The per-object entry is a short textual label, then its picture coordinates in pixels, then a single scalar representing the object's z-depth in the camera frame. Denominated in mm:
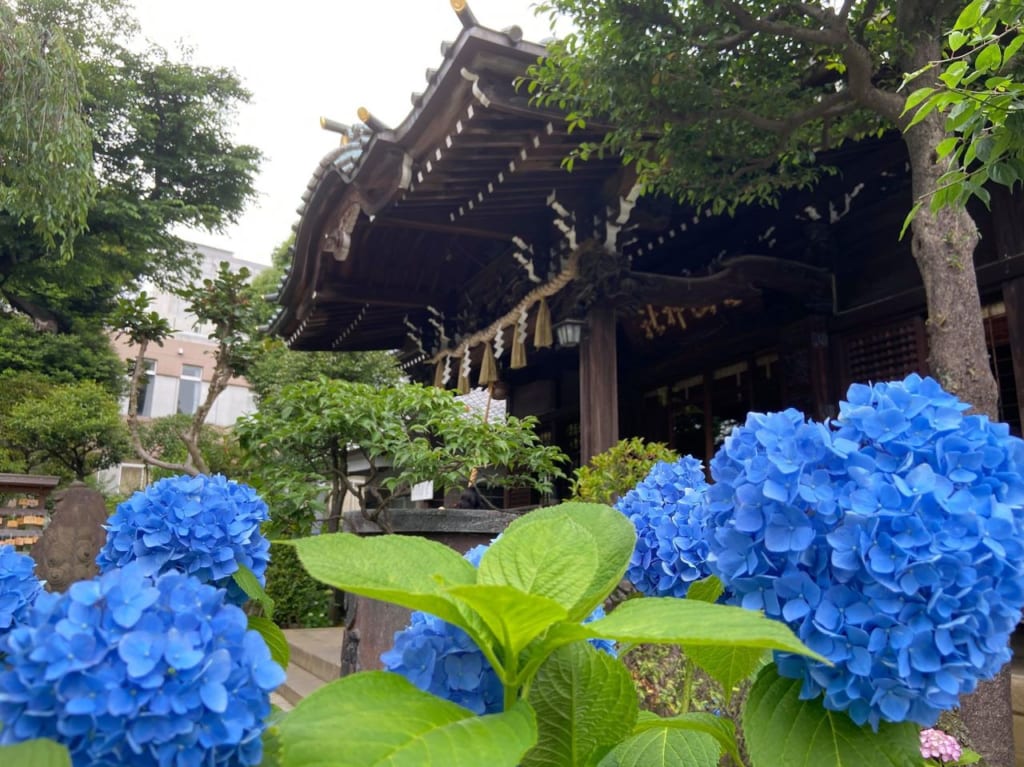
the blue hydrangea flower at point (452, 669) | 711
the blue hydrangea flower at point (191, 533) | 1128
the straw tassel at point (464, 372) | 7887
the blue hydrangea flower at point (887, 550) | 667
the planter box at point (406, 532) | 3732
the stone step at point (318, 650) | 5568
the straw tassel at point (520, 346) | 6551
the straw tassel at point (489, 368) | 7250
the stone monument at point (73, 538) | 5133
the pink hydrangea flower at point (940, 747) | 2107
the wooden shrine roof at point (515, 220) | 4363
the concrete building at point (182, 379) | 29562
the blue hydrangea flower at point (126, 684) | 515
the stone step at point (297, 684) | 5242
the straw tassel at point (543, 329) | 6027
